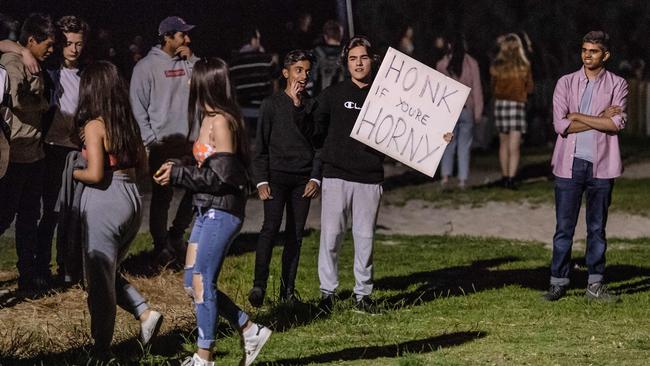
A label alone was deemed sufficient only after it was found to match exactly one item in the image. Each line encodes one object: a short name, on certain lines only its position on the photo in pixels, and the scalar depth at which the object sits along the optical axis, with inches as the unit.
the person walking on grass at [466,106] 1005.6
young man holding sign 549.0
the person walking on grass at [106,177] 445.9
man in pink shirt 575.1
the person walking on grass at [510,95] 1014.0
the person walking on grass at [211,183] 424.7
